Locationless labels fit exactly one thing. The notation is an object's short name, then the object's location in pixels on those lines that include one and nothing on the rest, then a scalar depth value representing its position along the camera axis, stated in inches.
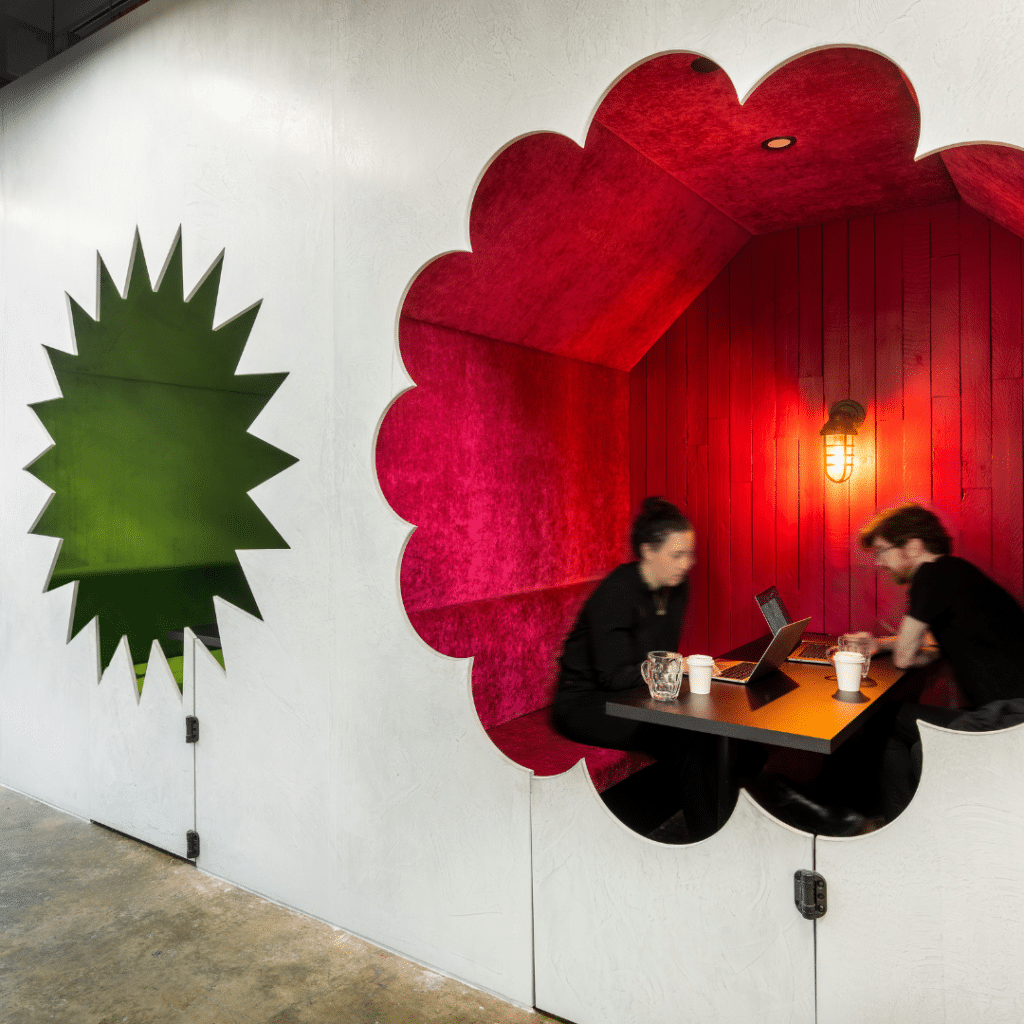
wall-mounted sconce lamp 151.6
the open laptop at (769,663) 108.7
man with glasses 97.3
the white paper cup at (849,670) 103.4
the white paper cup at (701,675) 102.7
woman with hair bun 106.3
